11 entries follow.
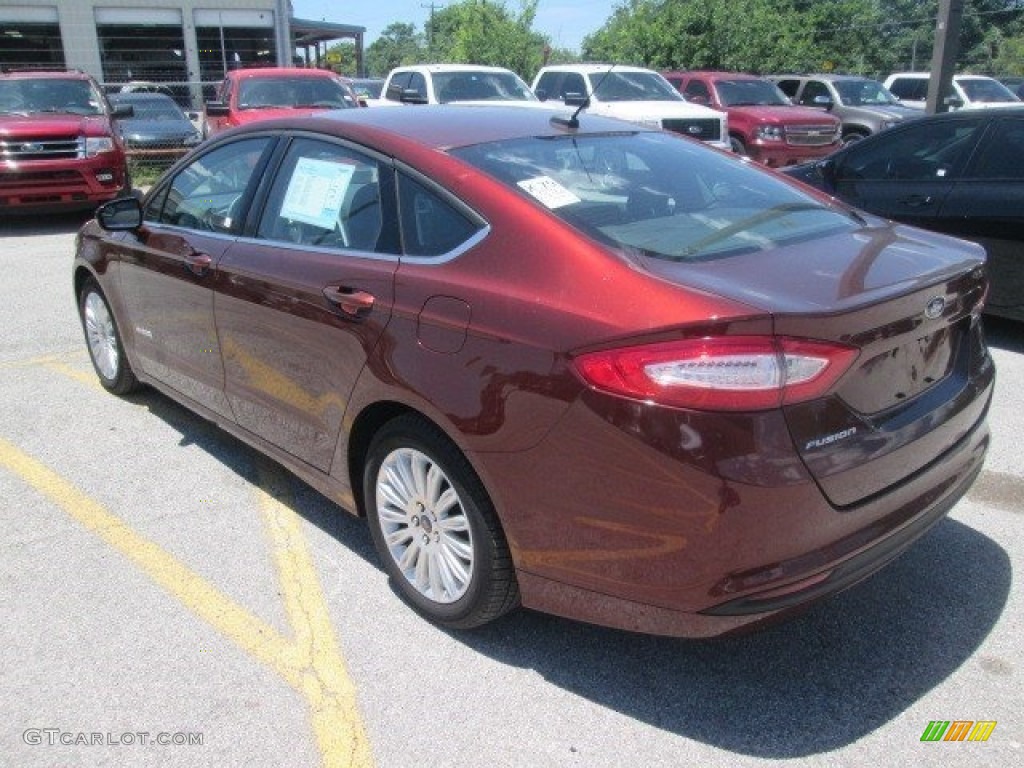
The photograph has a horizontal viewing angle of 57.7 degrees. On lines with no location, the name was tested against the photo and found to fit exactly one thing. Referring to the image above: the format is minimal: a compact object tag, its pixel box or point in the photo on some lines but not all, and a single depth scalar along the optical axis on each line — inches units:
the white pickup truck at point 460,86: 566.9
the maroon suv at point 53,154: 443.5
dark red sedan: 92.2
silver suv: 695.7
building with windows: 1182.9
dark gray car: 661.3
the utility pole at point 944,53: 550.0
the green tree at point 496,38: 1391.5
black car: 234.7
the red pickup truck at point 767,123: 601.6
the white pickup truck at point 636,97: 545.0
